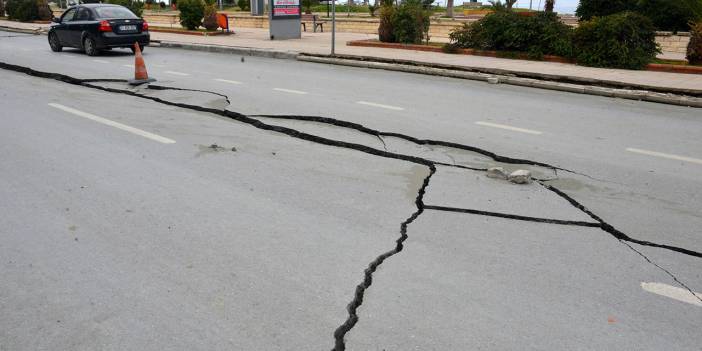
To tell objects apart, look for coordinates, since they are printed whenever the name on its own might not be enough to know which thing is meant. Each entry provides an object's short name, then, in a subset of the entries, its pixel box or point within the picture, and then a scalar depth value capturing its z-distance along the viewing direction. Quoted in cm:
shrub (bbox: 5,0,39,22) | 3616
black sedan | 1648
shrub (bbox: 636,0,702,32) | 1778
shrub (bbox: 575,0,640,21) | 1814
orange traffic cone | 1088
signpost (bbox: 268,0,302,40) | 2152
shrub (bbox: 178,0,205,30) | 2531
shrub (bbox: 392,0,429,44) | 1764
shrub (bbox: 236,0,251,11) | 4431
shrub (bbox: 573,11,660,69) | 1295
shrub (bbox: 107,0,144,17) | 2929
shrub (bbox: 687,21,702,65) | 1258
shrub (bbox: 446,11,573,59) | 1434
